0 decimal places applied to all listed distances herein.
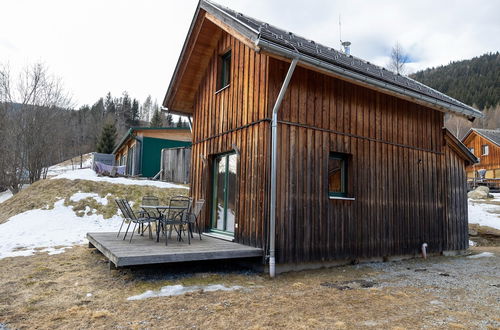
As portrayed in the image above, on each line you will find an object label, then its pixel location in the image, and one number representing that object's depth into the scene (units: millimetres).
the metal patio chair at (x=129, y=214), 6250
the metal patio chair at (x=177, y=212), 6296
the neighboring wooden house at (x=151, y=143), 19797
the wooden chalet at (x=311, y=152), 6023
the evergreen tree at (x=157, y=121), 46094
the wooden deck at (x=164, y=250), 4855
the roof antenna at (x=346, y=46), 10922
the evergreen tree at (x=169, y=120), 54578
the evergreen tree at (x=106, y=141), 36406
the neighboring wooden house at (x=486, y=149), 29953
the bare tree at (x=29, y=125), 19062
